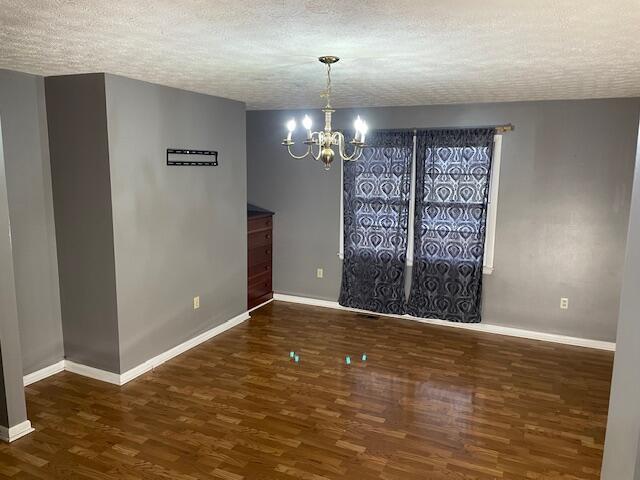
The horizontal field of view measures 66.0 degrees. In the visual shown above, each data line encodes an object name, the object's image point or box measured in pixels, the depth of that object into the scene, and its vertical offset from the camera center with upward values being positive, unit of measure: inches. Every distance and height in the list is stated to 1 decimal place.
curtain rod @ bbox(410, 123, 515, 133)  177.4 +16.8
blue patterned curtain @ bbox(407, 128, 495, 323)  183.2 -18.4
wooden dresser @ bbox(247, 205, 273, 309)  211.9 -36.7
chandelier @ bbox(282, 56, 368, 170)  105.3 +8.0
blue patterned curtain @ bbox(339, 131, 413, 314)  196.4 -20.8
